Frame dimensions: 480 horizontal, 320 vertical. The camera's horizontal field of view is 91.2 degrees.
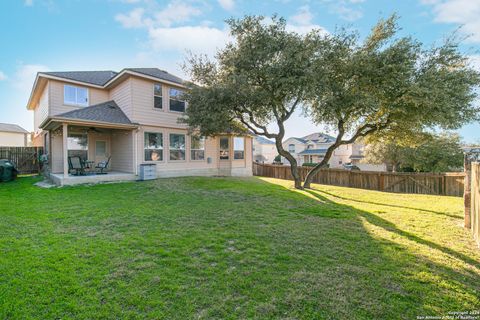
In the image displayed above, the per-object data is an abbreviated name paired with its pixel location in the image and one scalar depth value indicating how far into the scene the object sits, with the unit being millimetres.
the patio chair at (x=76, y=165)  10992
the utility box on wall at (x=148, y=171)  11312
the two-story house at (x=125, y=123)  11680
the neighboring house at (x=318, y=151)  36906
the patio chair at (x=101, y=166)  11375
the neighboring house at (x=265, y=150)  47259
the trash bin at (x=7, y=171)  10700
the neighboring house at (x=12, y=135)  27000
